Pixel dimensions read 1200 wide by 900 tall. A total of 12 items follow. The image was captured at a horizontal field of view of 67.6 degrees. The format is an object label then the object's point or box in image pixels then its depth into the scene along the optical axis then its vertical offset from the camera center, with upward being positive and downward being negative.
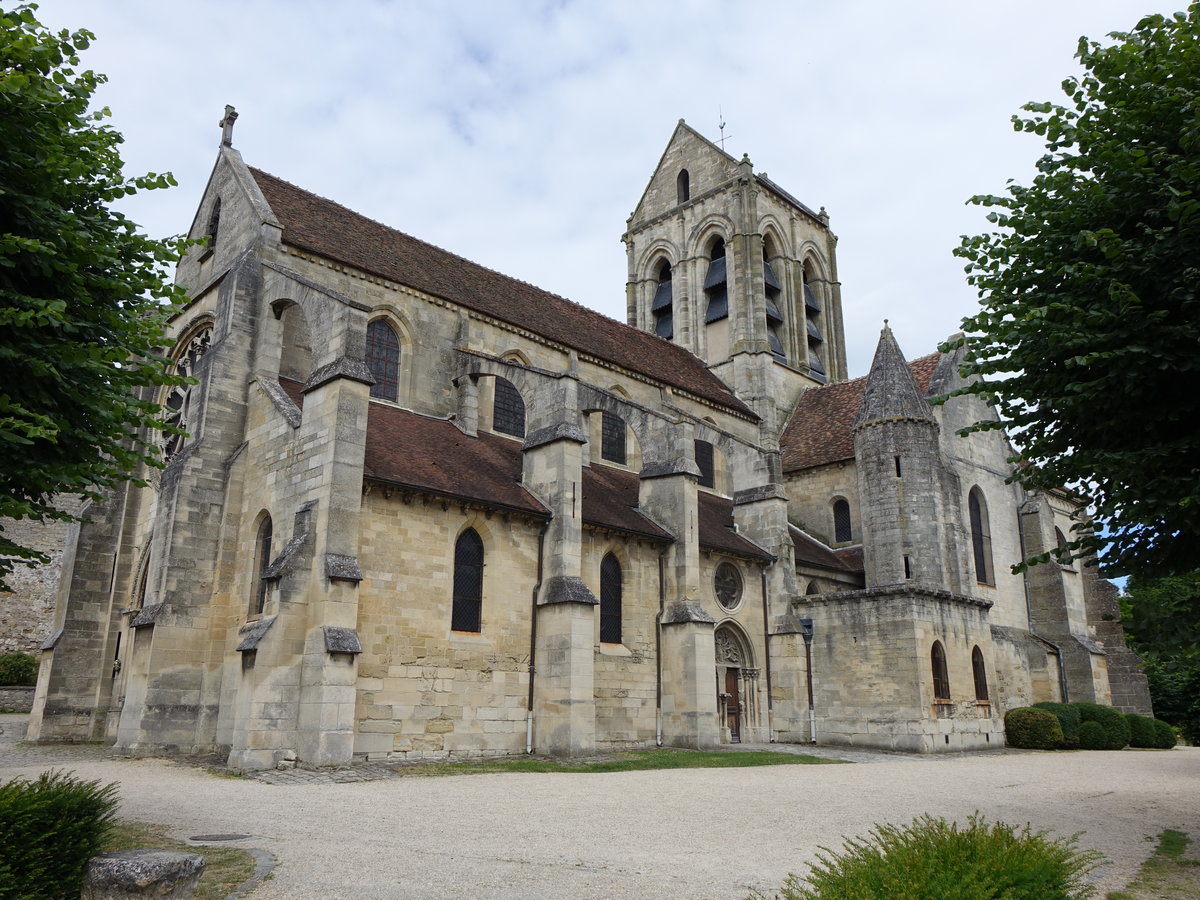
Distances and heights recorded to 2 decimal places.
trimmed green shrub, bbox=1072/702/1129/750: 26.33 -0.28
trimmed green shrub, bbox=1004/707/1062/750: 25.00 -0.54
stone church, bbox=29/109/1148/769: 16.59 +3.60
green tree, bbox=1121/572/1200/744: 8.98 +0.80
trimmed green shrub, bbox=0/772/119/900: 5.70 -0.83
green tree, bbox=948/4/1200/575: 8.75 +4.10
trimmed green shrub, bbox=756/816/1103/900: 4.82 -0.89
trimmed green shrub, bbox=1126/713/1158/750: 27.55 -0.64
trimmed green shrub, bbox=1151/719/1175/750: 28.03 -0.78
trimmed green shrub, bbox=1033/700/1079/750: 25.48 -0.29
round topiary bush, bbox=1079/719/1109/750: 25.83 -0.71
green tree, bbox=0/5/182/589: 8.05 +3.97
